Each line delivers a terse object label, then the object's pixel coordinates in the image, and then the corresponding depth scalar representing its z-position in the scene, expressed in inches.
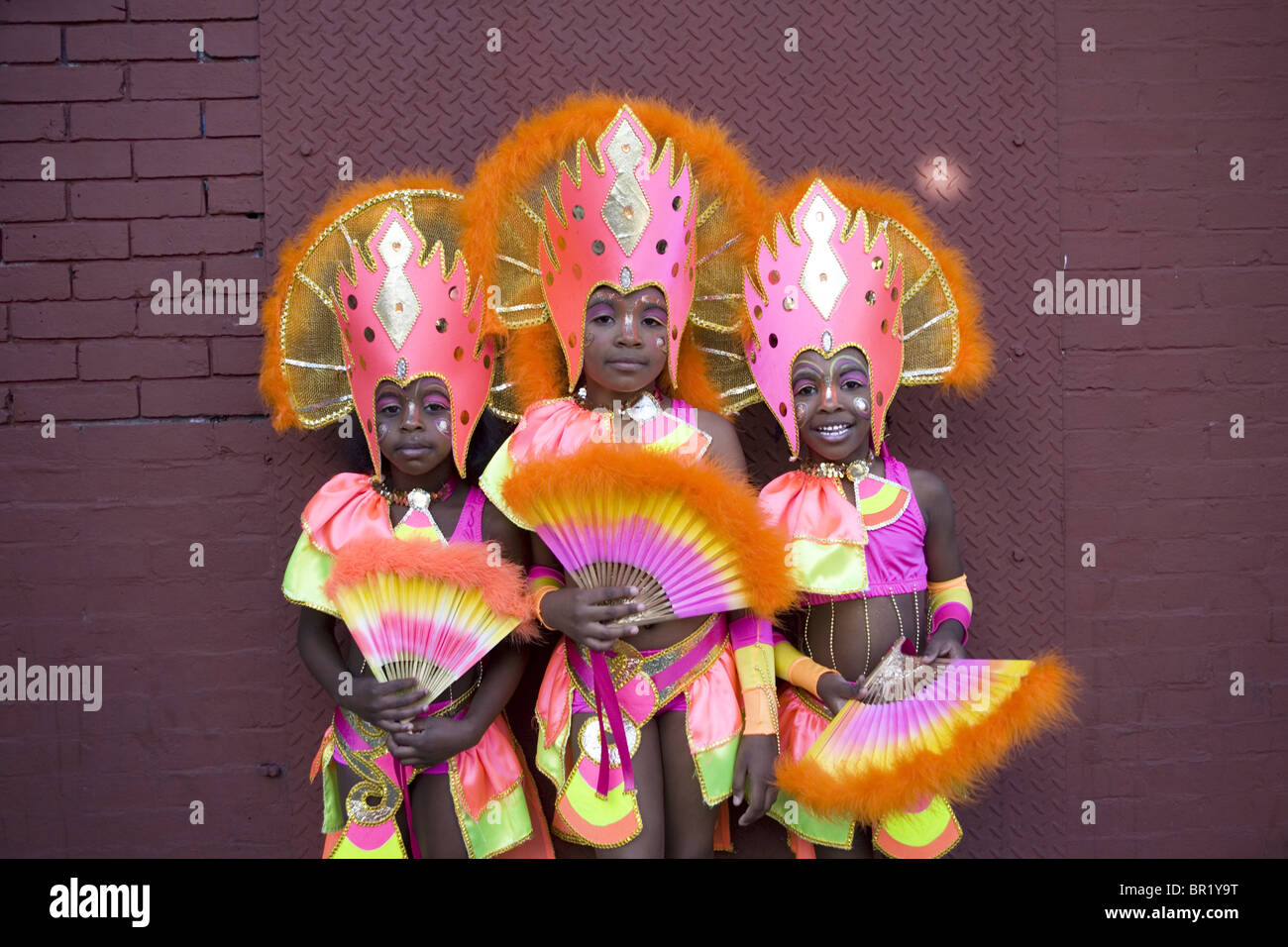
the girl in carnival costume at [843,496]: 116.4
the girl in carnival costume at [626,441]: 111.2
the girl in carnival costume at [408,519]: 115.1
